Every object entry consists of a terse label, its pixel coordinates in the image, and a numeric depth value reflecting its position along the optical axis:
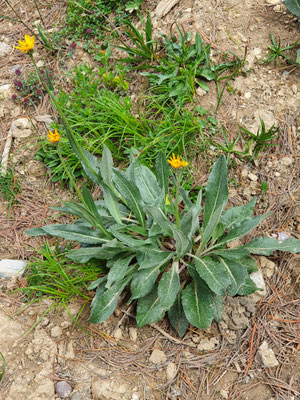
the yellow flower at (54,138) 1.99
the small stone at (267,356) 2.28
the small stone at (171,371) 2.32
